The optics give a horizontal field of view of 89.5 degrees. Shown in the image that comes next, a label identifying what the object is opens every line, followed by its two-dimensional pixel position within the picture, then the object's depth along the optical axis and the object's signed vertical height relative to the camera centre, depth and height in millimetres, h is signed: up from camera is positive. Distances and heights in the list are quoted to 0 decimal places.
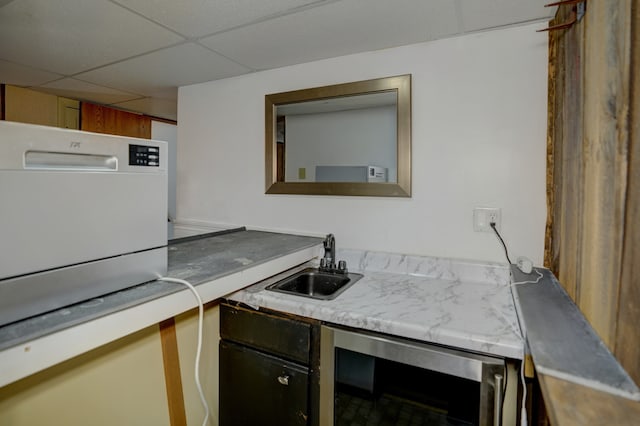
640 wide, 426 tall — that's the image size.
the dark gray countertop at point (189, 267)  695 -245
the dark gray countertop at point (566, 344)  694 -349
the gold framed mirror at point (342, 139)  1668 +374
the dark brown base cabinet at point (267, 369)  1220 -665
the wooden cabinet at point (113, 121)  2824 +749
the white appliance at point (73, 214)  657 -33
